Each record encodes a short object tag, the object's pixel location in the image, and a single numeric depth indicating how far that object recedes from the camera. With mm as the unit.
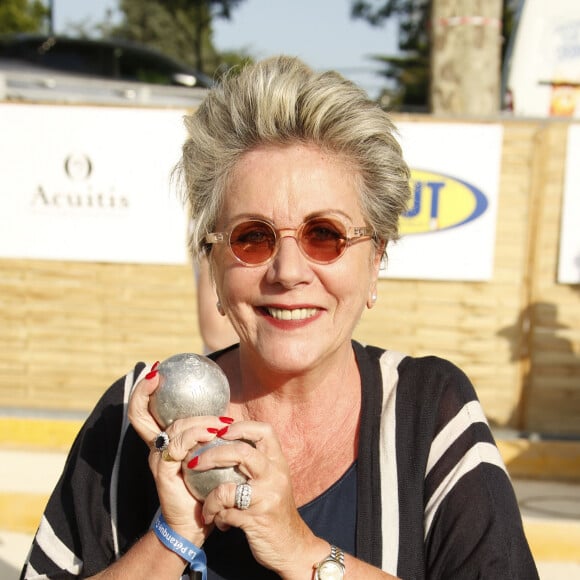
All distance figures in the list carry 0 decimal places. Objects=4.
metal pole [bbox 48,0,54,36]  30109
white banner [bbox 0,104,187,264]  6453
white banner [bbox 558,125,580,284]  6207
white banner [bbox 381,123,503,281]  6246
